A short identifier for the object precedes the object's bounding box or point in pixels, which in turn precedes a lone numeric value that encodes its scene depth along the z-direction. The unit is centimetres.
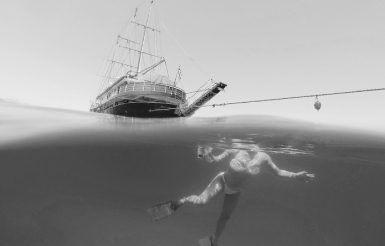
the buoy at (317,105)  579
